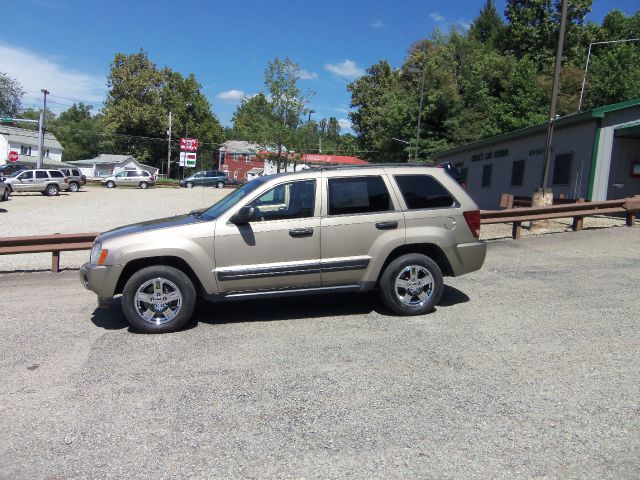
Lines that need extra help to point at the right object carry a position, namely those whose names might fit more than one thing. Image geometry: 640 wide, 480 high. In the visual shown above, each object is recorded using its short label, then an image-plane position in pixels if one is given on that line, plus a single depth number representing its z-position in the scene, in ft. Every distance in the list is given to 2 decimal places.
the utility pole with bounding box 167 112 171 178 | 234.33
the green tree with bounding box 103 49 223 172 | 238.68
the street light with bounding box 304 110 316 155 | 110.11
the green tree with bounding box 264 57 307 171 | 107.96
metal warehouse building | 50.96
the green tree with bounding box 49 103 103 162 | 318.65
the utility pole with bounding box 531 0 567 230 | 43.86
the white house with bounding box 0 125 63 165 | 232.12
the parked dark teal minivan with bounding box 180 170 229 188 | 172.04
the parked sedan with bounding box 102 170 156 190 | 165.99
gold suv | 18.35
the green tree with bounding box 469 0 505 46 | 224.53
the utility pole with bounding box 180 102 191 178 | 259.80
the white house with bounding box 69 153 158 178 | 248.11
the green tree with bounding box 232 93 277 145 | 108.78
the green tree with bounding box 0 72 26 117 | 300.61
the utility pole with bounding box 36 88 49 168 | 157.53
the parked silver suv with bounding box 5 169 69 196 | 107.55
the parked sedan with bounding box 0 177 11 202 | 87.24
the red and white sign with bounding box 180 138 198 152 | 187.59
